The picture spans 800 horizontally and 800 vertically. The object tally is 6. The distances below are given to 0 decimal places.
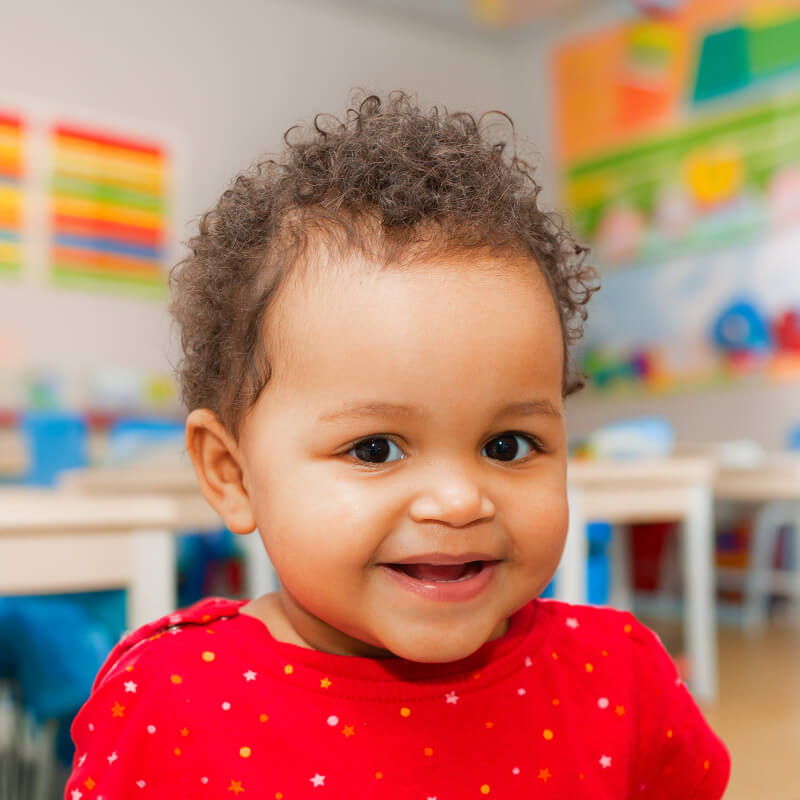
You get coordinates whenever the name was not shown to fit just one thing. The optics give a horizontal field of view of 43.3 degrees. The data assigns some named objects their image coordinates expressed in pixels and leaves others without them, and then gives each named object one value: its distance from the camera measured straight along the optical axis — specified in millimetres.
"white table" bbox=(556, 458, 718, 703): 2516
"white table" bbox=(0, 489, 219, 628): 1200
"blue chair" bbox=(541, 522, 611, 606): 2637
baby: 668
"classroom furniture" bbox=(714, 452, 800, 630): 4473
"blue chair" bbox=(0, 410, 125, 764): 1322
